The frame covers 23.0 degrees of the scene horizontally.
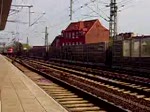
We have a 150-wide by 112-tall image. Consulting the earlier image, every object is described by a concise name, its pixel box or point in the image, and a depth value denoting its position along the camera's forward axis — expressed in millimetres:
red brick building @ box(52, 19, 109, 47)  97750
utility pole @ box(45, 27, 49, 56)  76112
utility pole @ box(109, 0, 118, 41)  35444
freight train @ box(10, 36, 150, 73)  28750
